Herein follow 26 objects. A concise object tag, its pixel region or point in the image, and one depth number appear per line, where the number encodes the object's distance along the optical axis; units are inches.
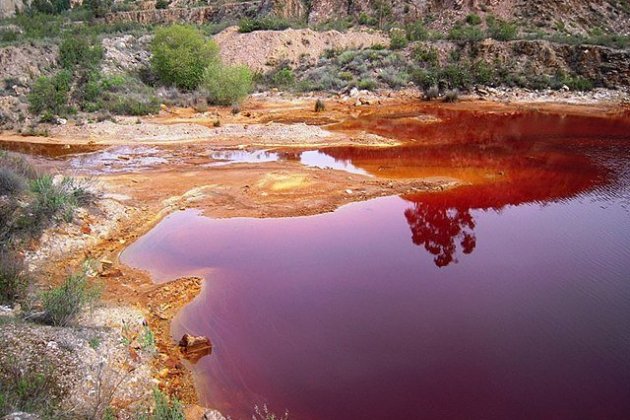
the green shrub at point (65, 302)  241.3
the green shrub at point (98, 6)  1825.8
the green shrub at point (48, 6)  2025.1
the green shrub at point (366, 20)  1459.2
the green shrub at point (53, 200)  363.3
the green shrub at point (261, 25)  1296.8
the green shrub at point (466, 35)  1178.0
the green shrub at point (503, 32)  1167.6
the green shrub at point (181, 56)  980.6
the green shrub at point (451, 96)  1010.8
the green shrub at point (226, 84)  911.7
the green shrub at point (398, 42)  1202.0
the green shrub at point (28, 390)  159.9
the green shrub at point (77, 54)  944.9
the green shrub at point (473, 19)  1331.2
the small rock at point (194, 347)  261.4
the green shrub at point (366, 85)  1066.7
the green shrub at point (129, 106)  846.5
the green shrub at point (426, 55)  1142.6
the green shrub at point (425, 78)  1056.2
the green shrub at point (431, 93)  1031.4
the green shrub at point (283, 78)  1113.4
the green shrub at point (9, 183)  373.4
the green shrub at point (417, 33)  1242.0
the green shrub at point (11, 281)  270.0
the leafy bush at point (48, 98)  808.3
